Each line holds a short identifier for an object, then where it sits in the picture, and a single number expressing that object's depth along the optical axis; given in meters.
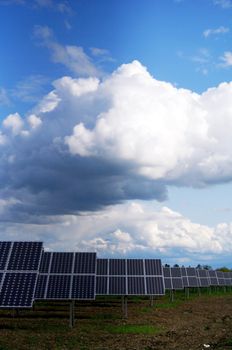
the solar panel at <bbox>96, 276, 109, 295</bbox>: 27.30
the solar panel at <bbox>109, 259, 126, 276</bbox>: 28.51
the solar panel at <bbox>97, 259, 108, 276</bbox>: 29.39
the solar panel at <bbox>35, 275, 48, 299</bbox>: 20.77
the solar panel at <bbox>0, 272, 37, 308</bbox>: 17.69
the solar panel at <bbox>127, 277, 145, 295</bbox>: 25.55
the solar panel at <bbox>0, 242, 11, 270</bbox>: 19.80
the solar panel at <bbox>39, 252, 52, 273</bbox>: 22.98
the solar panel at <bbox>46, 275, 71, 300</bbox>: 20.39
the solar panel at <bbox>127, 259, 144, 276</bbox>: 27.85
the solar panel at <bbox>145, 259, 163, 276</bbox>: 28.24
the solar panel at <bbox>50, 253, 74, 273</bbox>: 22.66
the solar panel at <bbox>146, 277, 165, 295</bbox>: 26.19
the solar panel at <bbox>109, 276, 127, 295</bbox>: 26.04
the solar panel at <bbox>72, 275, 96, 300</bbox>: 20.38
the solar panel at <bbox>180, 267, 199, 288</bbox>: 50.44
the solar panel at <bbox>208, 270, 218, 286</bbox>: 61.81
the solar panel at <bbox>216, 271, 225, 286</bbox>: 65.28
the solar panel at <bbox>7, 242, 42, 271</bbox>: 19.55
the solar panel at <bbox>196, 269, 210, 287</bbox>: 56.65
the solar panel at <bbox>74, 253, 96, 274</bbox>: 22.28
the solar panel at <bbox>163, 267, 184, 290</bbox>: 44.03
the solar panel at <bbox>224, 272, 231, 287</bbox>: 68.94
